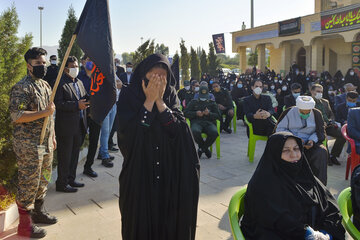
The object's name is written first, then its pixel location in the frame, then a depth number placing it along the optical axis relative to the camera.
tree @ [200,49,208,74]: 28.36
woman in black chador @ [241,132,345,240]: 2.19
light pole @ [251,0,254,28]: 29.08
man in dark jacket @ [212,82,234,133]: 8.59
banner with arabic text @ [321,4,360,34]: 16.81
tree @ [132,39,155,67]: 11.67
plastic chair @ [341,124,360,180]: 4.69
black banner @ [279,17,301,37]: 20.53
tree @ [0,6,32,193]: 3.68
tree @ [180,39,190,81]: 26.03
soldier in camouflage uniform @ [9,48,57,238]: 2.97
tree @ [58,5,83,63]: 9.05
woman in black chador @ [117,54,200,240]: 2.25
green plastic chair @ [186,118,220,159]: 6.26
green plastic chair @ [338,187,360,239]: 2.34
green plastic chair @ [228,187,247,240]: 2.11
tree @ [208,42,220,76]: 28.22
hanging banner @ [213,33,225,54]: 27.38
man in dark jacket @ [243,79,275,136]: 6.07
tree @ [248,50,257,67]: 32.80
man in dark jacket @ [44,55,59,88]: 4.73
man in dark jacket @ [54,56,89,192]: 4.07
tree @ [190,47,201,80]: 26.67
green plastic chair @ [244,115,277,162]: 6.03
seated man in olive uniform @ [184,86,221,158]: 6.30
